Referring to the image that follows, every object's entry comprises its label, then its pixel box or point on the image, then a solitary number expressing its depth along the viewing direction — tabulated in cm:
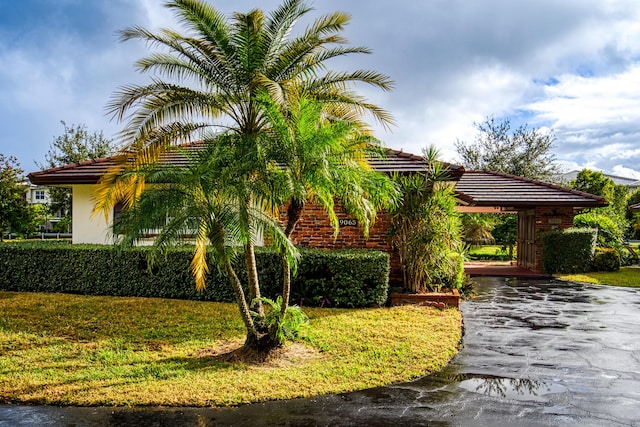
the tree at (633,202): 4047
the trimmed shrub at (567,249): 1858
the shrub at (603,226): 2102
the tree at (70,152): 3288
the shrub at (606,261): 1952
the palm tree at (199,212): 692
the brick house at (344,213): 1308
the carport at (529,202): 1862
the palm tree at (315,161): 699
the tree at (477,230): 2731
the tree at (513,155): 3606
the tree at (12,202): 2384
